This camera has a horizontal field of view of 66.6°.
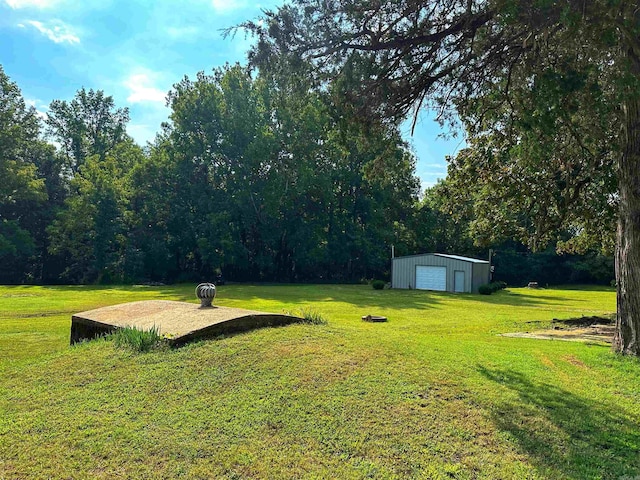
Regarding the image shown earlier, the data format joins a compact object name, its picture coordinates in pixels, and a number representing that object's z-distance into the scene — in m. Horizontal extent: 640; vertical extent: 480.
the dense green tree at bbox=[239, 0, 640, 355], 6.49
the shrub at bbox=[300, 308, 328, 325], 8.86
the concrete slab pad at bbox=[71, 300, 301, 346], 7.68
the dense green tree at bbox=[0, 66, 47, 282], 36.25
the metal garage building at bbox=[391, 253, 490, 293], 30.55
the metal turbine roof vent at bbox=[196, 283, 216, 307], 9.59
